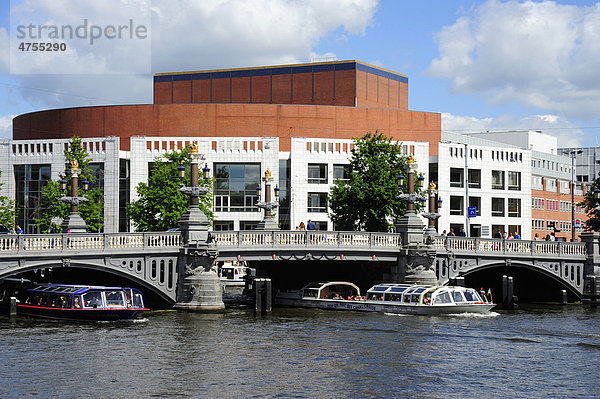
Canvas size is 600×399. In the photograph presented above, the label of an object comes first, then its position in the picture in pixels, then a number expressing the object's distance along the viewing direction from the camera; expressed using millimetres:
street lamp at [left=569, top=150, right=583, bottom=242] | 104712
